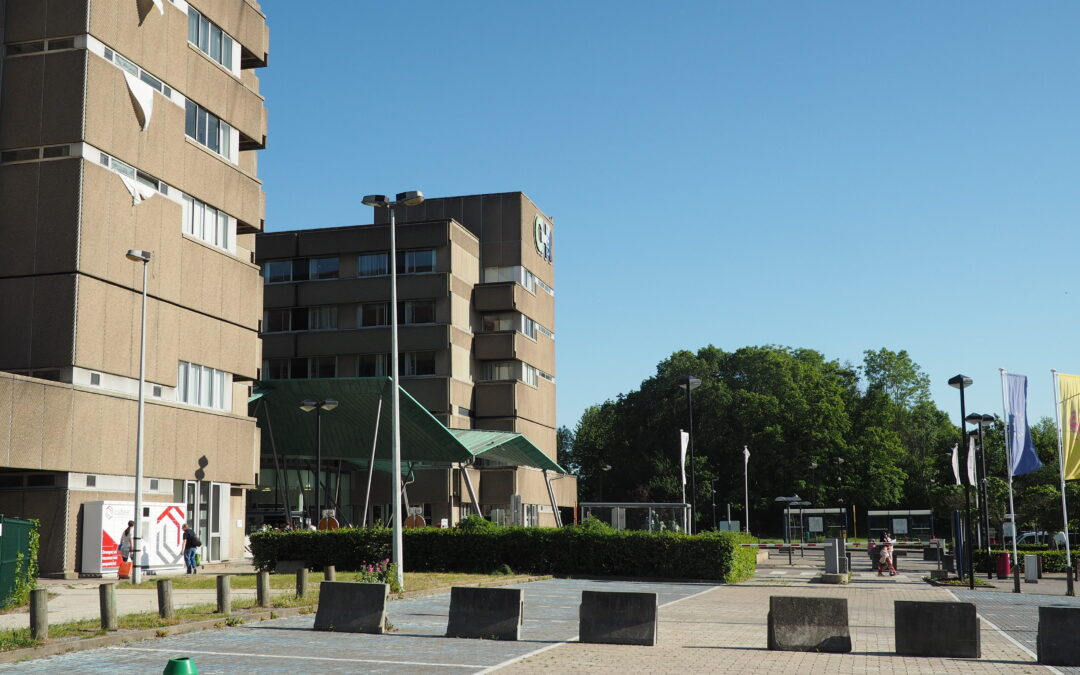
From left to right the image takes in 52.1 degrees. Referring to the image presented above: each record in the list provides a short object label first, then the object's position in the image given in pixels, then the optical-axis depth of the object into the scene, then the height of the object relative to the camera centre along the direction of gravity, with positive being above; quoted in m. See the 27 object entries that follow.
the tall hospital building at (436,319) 65.12 +9.78
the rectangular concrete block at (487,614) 16.77 -2.07
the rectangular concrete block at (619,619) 16.17 -2.08
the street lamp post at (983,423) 36.09 +1.74
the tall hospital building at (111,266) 34.06 +7.26
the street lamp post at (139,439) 32.22 +1.24
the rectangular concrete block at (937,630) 15.00 -2.10
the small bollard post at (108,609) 16.70 -1.93
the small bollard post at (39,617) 15.38 -1.88
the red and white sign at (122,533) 33.69 -1.73
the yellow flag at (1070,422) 33.72 +1.62
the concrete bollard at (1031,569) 35.50 -2.98
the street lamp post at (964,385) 32.12 +2.64
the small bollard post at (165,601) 18.23 -1.98
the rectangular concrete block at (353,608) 17.64 -2.06
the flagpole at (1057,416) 34.00 +1.80
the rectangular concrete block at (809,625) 15.50 -2.09
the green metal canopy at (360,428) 45.72 +2.26
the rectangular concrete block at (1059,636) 14.23 -2.07
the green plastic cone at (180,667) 7.08 -1.19
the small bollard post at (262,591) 20.52 -2.06
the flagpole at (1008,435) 36.38 +1.34
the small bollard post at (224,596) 19.25 -2.03
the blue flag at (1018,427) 36.53 +1.60
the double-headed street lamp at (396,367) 26.00 +2.85
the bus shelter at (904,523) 78.38 -3.31
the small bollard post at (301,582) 22.06 -2.05
